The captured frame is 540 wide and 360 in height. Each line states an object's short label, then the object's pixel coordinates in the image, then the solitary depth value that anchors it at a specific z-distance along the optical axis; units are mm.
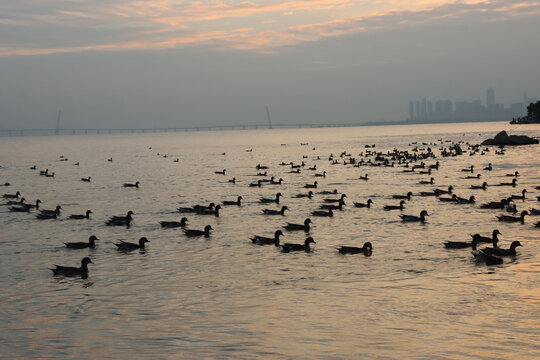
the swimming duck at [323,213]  39012
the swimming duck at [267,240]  29828
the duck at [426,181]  57897
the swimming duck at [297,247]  28109
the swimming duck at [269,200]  46550
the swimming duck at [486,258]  24156
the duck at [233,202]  45938
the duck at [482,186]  52653
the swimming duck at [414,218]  35947
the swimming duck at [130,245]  29109
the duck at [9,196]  53938
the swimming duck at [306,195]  50188
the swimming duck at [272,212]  40812
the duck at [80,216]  40656
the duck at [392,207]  41519
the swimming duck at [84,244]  29891
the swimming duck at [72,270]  24094
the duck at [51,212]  41728
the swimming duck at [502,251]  25156
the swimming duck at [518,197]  44875
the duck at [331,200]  45609
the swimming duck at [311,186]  56969
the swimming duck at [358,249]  26839
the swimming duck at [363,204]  42794
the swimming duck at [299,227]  34031
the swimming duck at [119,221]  37750
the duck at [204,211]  41438
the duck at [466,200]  43031
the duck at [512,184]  54406
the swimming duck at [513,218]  34656
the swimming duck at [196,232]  32750
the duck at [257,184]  61350
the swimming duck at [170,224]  36094
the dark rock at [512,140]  118000
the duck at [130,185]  63375
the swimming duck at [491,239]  27866
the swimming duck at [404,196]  46828
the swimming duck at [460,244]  27281
